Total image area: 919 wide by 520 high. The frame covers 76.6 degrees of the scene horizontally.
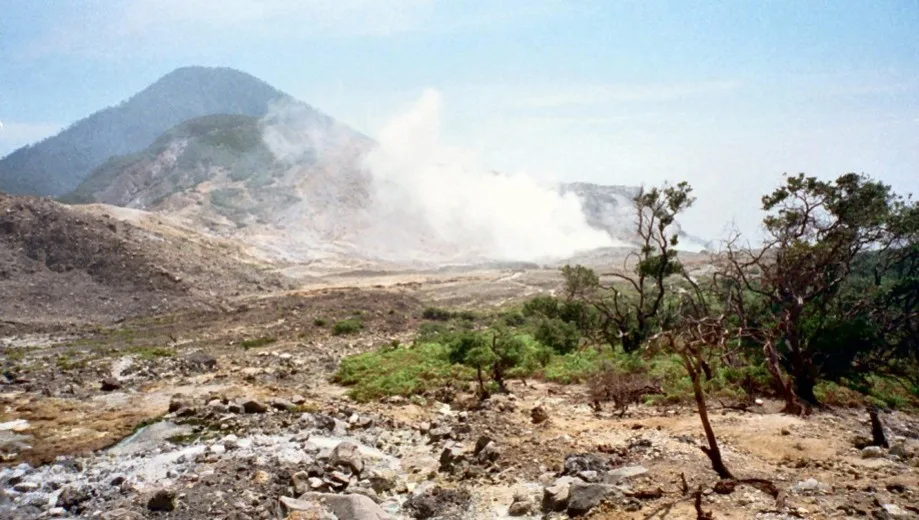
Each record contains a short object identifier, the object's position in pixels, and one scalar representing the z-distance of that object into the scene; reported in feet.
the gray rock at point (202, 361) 64.44
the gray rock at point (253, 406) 42.47
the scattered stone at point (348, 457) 31.81
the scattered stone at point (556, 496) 25.50
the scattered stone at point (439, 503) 27.25
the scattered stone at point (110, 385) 54.19
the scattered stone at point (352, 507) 25.53
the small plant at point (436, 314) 107.45
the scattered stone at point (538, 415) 38.91
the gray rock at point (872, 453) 28.94
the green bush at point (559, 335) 66.28
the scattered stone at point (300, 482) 28.86
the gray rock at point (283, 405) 43.50
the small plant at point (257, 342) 78.46
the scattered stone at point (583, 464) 28.91
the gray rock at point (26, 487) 31.37
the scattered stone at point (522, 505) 26.13
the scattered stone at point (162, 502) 27.17
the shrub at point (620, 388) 43.39
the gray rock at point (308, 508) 25.19
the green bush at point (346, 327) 86.69
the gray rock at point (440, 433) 37.32
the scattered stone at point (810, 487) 24.31
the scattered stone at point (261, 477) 29.99
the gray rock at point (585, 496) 24.43
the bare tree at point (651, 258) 64.03
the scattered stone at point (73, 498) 28.91
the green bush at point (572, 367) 52.70
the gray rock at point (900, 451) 29.15
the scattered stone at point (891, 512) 21.10
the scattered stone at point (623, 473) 26.84
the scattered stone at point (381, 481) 30.60
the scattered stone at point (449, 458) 32.35
